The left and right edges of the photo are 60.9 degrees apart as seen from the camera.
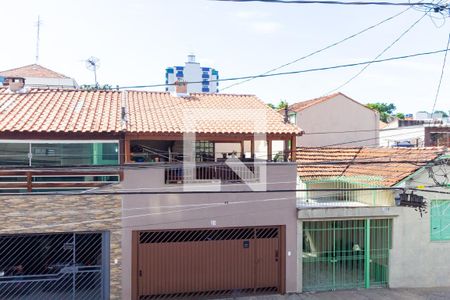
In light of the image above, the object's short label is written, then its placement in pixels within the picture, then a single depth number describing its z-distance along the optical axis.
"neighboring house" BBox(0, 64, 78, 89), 24.55
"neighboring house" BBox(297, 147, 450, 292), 13.04
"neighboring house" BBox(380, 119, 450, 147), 24.31
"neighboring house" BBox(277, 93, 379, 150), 21.52
